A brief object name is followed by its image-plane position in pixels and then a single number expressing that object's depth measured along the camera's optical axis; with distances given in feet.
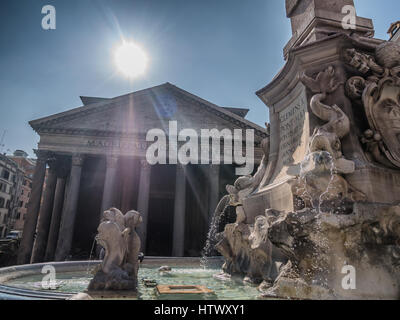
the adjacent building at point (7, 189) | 137.23
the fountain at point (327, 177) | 8.21
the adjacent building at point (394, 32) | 56.19
